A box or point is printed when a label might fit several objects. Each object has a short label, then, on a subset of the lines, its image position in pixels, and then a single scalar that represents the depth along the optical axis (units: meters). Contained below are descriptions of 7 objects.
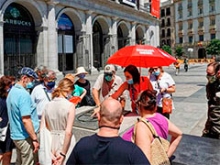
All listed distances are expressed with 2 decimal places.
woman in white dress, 3.13
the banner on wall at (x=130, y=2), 33.31
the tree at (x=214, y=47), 65.29
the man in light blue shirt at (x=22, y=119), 3.45
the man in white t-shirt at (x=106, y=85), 4.93
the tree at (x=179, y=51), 74.44
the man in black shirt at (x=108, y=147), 1.81
